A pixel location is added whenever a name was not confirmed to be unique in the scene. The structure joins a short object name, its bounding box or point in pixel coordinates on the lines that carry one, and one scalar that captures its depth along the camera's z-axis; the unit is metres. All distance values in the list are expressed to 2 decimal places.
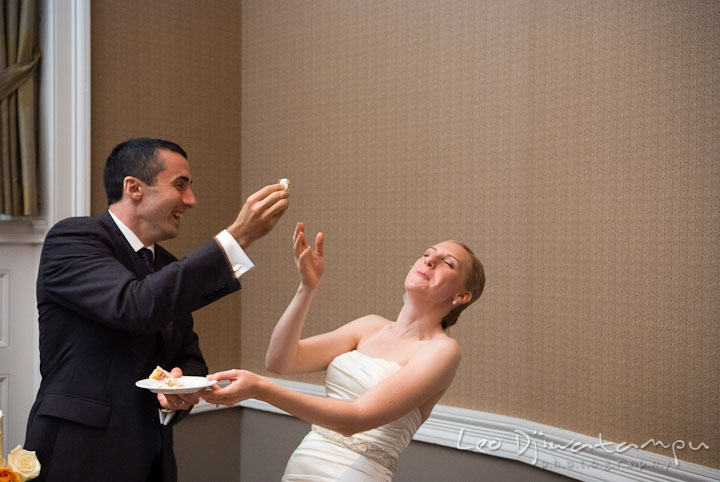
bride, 1.94
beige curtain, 3.17
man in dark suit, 1.91
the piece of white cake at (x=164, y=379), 1.72
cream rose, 1.41
